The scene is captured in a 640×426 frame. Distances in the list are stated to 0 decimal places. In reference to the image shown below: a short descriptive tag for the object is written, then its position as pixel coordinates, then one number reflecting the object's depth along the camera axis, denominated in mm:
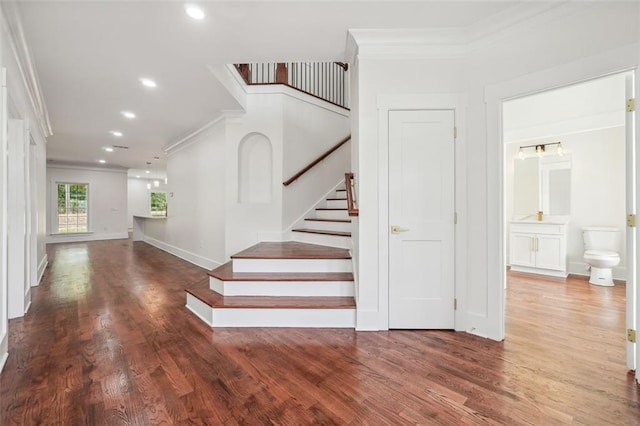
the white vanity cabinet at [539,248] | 4527
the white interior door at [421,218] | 2580
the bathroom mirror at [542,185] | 4750
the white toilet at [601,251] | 3898
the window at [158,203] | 13544
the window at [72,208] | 9242
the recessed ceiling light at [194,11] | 2153
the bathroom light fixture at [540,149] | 4734
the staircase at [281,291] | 2652
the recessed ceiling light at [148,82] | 3285
